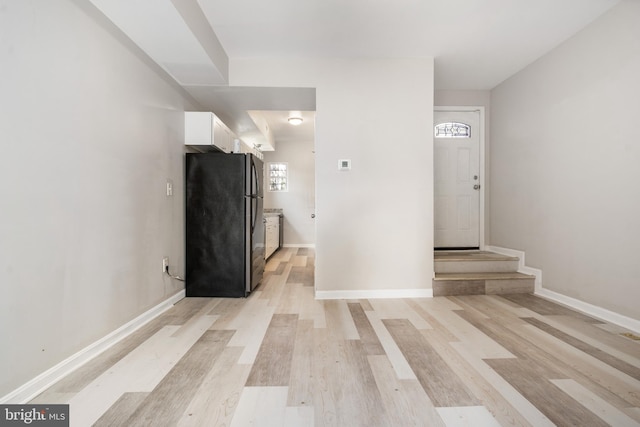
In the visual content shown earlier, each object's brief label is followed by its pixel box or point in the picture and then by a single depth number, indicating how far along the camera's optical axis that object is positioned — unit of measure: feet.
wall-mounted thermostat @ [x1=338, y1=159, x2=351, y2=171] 10.37
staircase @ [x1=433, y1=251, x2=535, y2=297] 10.65
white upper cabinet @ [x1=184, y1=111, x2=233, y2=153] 10.52
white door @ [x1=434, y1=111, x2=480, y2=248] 13.71
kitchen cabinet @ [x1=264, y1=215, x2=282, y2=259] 18.05
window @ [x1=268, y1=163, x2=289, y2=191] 24.22
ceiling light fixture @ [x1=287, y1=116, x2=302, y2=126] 17.32
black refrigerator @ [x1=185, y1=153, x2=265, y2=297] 10.44
